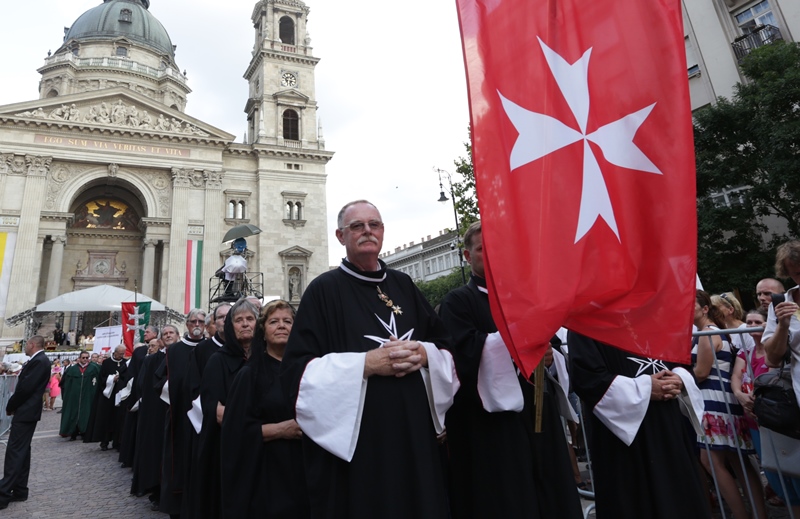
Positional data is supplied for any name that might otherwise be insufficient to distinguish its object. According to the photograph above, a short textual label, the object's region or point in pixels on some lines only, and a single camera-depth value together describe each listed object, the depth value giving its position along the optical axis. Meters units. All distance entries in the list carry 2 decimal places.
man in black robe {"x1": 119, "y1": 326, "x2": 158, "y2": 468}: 8.36
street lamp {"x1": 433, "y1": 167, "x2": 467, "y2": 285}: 18.01
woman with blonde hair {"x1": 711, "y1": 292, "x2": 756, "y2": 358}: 4.95
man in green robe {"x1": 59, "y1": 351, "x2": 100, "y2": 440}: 12.58
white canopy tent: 23.11
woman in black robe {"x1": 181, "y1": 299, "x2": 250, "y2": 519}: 3.80
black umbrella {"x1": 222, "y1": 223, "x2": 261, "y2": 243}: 20.59
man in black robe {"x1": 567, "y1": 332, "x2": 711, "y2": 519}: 2.85
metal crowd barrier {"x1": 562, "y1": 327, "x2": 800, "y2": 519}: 3.54
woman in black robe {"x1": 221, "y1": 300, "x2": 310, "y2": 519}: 3.21
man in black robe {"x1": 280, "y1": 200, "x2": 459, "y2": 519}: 2.29
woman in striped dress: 4.05
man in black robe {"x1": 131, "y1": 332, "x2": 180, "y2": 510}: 6.35
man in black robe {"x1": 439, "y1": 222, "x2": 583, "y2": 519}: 2.60
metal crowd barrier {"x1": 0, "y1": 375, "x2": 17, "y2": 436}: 10.48
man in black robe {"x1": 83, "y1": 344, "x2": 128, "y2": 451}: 10.51
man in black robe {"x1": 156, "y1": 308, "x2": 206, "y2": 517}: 5.19
